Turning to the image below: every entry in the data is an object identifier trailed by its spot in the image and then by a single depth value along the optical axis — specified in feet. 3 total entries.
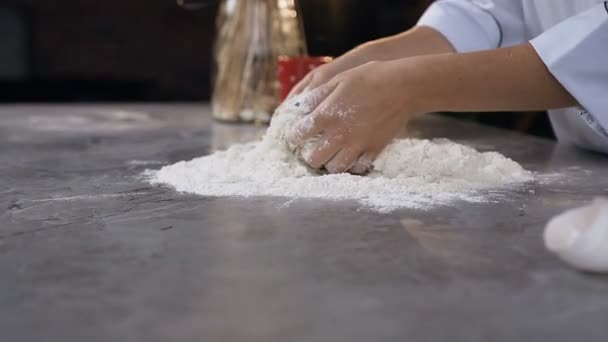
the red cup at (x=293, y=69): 4.21
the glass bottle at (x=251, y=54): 4.61
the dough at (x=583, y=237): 1.45
